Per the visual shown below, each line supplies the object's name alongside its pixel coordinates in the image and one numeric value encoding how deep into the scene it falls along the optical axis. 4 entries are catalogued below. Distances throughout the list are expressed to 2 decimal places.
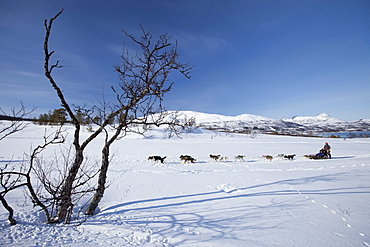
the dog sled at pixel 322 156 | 15.39
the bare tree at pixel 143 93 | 4.49
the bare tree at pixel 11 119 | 3.00
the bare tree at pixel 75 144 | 3.38
